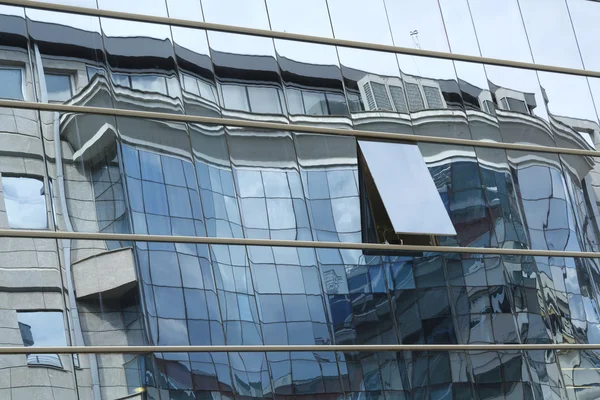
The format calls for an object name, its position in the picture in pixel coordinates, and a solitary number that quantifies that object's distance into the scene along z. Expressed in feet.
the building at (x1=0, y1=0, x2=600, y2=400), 43.28
